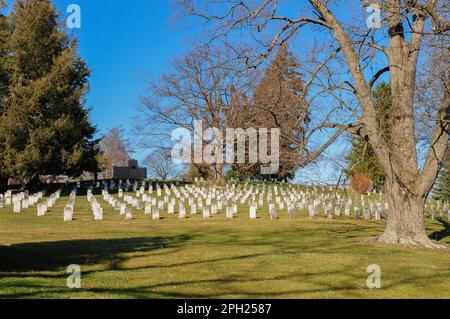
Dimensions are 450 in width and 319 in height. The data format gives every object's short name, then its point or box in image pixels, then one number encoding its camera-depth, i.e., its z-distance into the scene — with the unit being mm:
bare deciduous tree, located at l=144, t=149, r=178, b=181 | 64375
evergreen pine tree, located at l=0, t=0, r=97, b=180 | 34062
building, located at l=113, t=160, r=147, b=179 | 49812
